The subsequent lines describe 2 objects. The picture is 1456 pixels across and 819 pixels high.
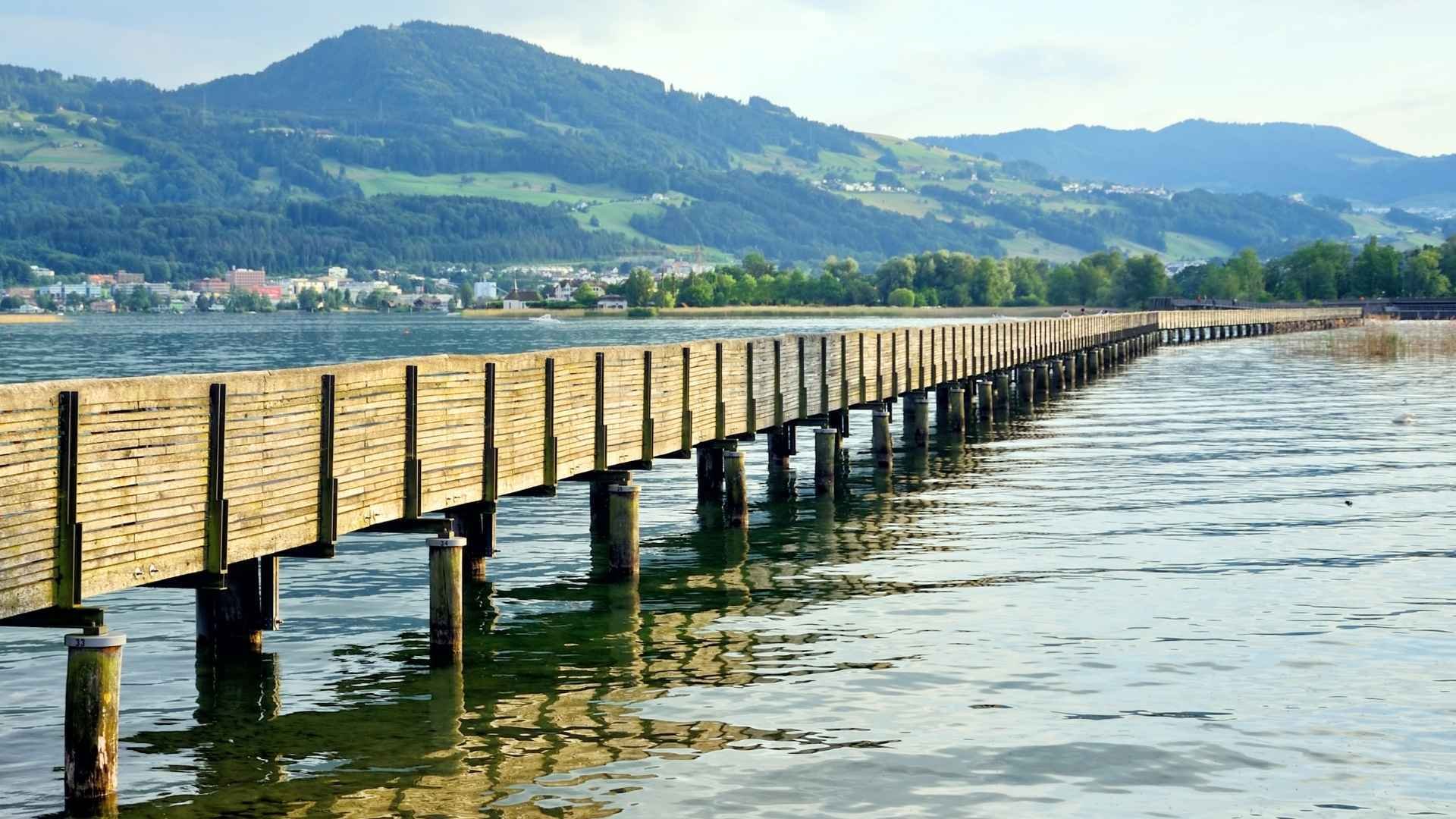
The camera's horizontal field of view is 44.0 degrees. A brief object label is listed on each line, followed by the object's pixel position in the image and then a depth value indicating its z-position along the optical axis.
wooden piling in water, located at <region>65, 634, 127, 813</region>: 14.92
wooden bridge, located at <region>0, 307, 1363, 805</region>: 15.37
